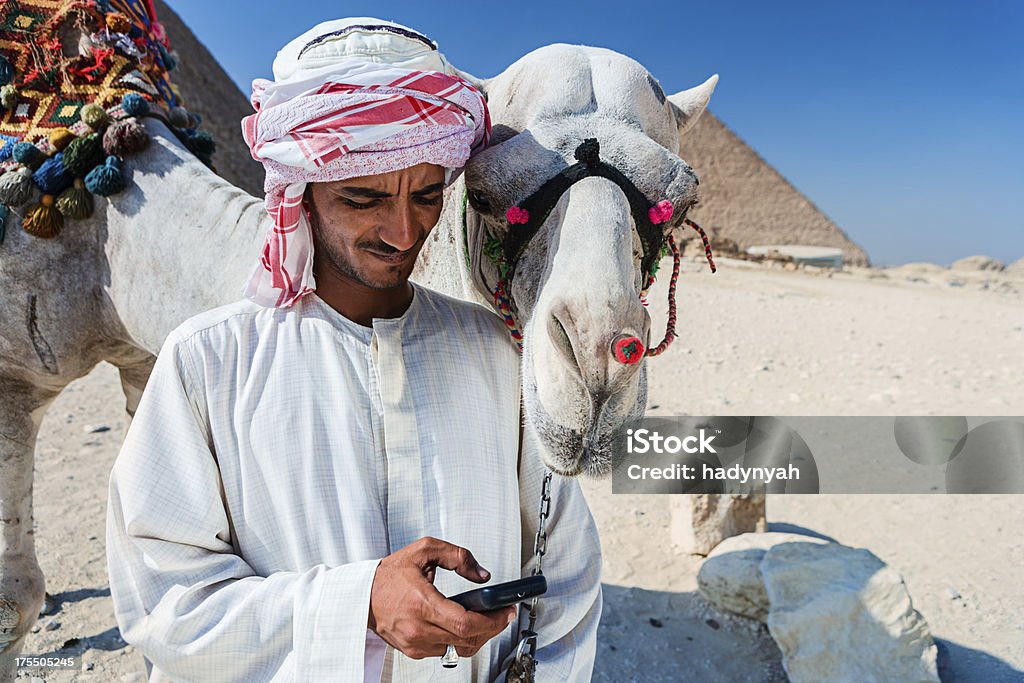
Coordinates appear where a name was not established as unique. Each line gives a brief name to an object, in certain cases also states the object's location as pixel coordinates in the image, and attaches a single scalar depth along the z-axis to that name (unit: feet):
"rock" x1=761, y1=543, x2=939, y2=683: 9.39
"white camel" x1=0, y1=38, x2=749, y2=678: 4.01
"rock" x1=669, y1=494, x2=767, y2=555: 12.72
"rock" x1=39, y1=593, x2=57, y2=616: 11.16
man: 3.92
